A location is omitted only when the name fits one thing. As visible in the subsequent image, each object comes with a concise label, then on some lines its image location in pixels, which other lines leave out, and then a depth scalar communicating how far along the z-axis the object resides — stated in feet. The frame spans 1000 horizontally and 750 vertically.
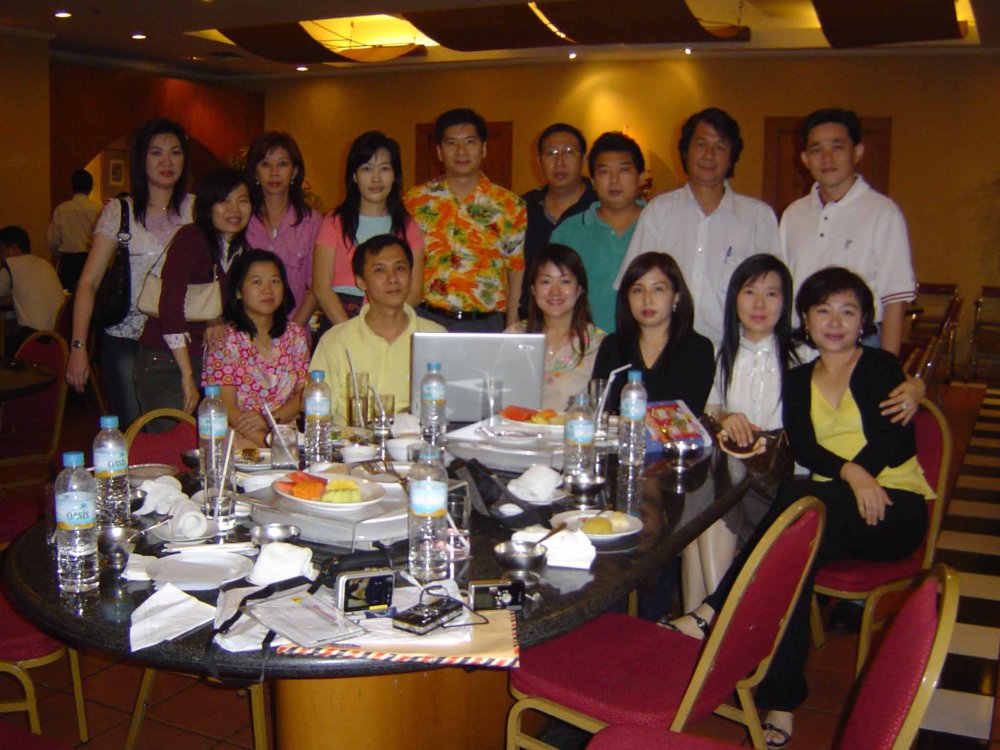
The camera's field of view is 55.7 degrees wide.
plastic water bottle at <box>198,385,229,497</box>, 6.58
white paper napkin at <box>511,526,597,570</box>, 5.29
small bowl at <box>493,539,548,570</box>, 5.23
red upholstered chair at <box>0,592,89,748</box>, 6.50
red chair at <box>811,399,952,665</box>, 8.09
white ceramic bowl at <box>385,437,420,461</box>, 7.25
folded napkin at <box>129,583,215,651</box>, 4.35
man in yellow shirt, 9.96
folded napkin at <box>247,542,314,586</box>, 4.96
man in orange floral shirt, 12.42
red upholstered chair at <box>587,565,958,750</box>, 3.79
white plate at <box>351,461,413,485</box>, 6.39
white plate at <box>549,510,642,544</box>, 5.67
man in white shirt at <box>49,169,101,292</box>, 26.96
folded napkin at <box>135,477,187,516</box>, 6.16
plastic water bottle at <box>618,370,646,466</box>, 7.55
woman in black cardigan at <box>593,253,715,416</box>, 9.67
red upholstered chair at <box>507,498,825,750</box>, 5.13
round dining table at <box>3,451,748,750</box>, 4.29
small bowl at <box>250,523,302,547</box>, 5.53
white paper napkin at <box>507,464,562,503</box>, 6.40
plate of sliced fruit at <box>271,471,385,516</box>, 5.67
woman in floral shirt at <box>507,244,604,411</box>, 10.05
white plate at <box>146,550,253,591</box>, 4.94
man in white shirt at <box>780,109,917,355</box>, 11.05
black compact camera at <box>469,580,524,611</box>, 4.72
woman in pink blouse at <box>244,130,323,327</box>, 12.17
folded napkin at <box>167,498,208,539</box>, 5.57
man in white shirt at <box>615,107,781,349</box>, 11.76
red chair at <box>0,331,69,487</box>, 11.48
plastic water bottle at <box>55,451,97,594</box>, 4.92
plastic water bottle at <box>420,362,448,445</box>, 7.64
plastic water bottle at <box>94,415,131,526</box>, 5.77
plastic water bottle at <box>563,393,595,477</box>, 6.75
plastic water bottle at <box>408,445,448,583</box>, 5.13
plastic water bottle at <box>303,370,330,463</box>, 7.58
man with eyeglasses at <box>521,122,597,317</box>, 13.23
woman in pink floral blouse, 10.23
